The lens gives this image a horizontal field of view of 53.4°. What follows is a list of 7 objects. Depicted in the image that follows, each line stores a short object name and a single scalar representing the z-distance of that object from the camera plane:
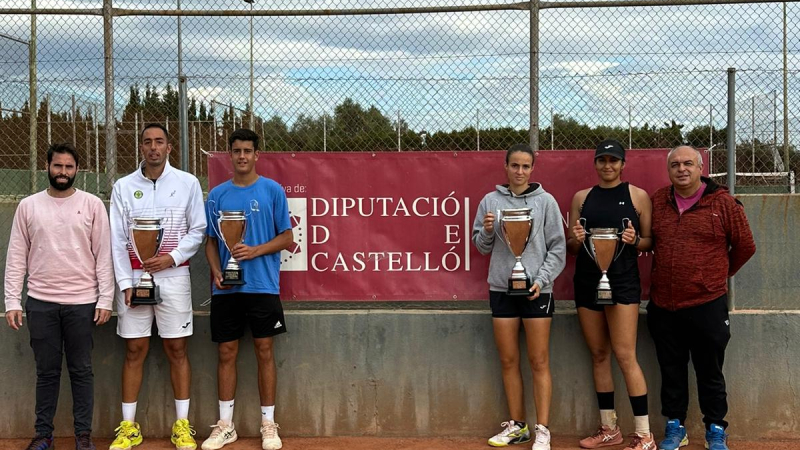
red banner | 5.56
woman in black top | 4.94
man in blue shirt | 5.05
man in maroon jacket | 4.82
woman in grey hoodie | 5.01
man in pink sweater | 4.89
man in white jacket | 5.02
